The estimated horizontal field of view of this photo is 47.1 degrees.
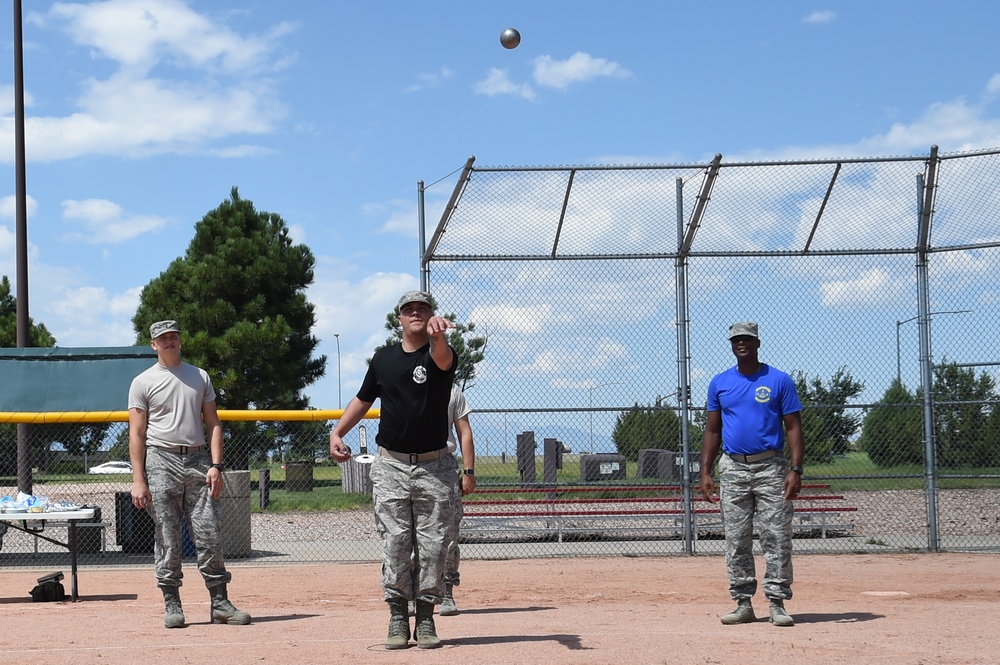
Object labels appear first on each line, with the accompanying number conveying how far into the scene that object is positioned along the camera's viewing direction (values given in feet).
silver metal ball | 40.22
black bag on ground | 30.17
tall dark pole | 47.37
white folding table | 30.12
